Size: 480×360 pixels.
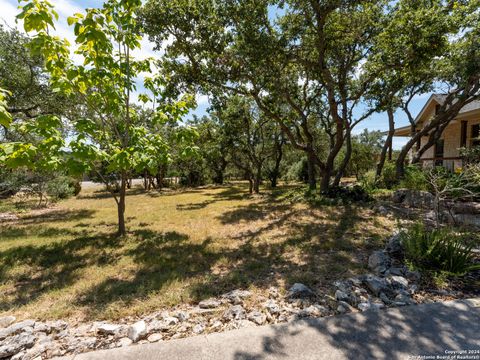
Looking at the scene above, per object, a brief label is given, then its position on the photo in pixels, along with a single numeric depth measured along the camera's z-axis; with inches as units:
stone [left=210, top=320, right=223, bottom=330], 102.6
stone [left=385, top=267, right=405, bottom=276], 142.3
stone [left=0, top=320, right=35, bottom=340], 99.2
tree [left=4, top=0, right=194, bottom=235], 159.2
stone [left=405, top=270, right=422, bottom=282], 136.5
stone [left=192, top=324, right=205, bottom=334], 100.8
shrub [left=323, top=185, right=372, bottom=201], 387.9
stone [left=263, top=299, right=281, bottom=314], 112.1
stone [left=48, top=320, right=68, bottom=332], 105.6
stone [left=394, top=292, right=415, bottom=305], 116.0
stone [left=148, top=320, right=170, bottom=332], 101.7
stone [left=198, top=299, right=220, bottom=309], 118.6
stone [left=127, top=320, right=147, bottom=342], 97.0
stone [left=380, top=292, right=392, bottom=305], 117.0
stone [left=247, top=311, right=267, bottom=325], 105.7
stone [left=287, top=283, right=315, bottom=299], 124.7
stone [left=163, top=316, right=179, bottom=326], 104.7
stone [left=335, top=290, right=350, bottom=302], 119.4
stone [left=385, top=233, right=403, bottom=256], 167.0
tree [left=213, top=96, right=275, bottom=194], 652.1
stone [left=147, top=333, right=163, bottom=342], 96.2
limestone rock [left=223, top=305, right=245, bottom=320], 108.3
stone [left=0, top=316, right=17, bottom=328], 110.1
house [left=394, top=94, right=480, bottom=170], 530.8
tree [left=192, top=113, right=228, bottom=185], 709.4
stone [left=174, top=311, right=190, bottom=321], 109.3
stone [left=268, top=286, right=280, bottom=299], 127.6
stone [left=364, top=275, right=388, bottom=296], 124.9
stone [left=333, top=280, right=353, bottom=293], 127.6
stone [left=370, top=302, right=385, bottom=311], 111.5
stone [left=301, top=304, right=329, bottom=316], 109.4
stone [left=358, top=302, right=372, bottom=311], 111.6
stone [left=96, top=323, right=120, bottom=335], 101.7
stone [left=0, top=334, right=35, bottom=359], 89.4
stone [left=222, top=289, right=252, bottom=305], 122.3
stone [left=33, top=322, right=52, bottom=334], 103.4
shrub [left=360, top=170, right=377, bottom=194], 453.4
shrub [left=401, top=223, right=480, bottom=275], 140.9
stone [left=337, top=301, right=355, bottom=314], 110.7
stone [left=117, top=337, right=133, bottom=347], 94.6
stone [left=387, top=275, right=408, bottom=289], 128.5
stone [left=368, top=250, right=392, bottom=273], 150.6
